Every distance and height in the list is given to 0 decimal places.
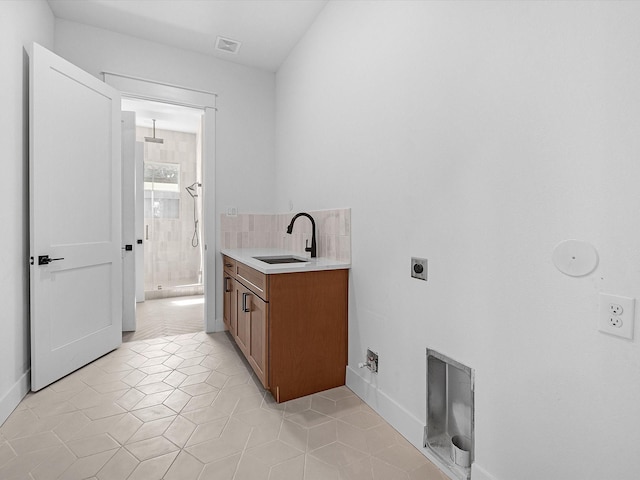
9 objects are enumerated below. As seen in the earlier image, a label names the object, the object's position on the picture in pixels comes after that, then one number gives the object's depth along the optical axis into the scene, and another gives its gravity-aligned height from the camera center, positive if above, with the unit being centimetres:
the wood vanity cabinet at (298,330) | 199 -58
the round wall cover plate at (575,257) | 99 -6
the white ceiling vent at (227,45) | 305 +182
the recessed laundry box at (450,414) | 142 -82
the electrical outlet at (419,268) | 162 -15
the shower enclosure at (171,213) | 527 +40
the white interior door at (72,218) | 218 +15
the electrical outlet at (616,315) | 91 -21
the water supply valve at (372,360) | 197 -74
